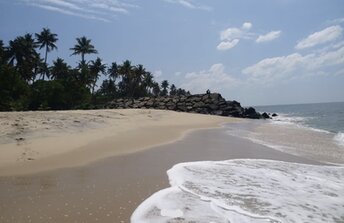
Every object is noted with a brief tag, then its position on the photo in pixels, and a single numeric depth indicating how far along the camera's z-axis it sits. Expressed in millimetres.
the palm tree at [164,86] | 109812
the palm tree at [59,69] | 60094
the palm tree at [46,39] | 58375
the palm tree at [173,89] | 113850
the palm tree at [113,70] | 82625
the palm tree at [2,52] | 45475
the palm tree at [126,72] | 74375
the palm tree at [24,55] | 48531
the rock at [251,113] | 56397
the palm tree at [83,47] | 62294
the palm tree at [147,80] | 82338
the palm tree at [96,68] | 63544
